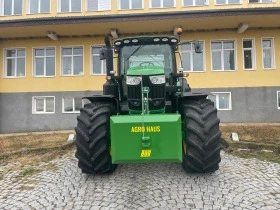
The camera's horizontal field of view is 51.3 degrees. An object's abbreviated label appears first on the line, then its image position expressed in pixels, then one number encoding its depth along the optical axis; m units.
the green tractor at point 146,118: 4.79
